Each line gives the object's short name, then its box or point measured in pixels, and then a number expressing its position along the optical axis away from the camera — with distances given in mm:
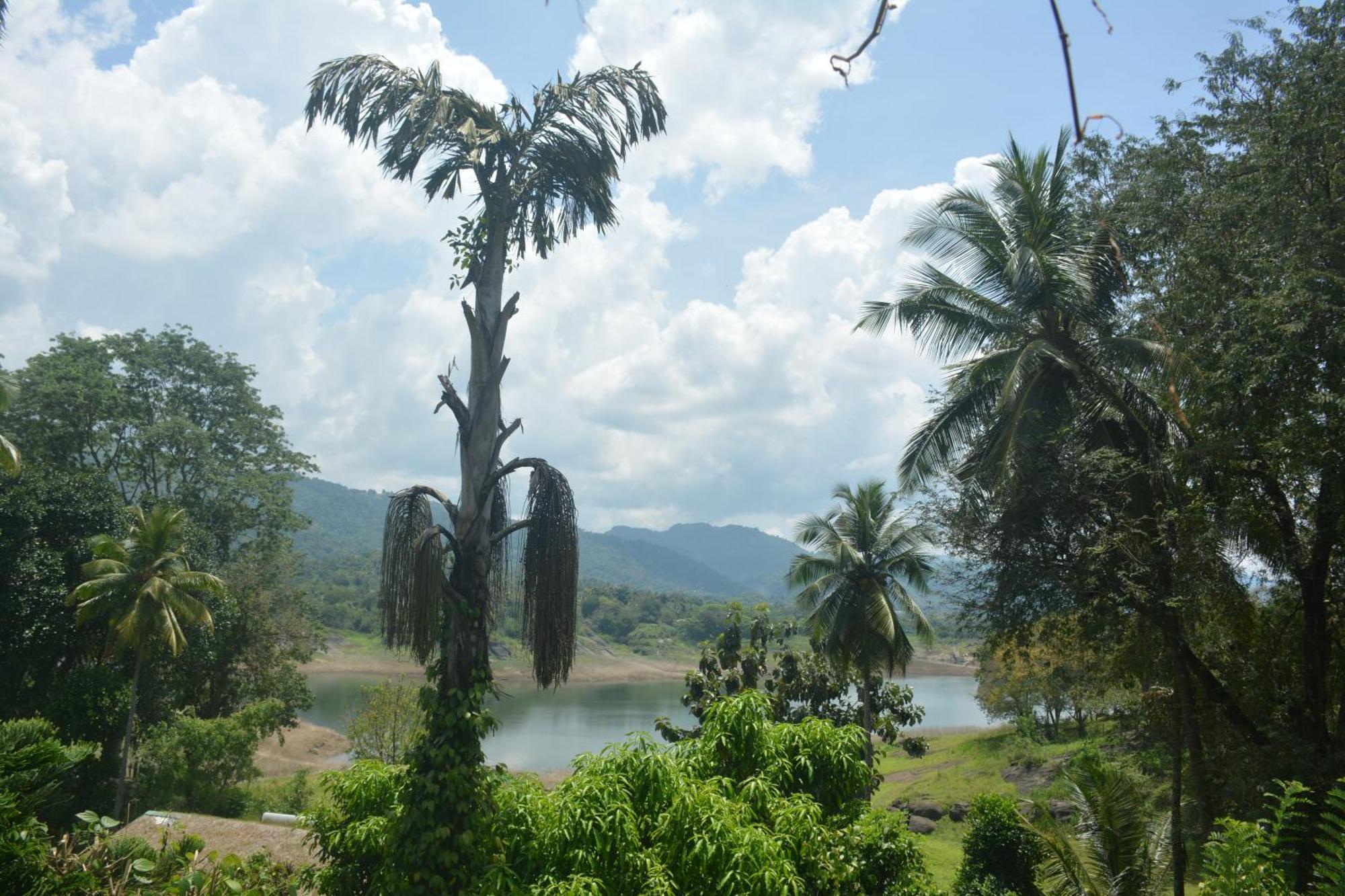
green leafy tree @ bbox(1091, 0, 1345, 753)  8703
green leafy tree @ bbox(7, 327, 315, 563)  24625
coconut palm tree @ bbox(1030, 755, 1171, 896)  9188
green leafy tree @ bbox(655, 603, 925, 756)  21578
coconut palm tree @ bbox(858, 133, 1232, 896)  10836
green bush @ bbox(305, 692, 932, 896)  5566
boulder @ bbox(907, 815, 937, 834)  22516
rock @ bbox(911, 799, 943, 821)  23812
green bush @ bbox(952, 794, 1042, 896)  12070
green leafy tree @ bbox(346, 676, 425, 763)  23516
